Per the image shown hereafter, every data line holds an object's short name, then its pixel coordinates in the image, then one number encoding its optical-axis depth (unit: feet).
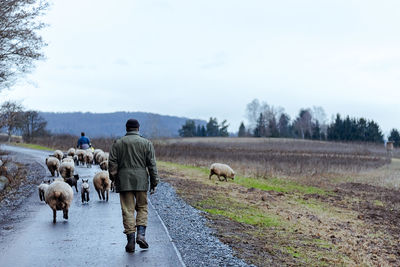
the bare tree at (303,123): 433.48
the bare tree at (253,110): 462.19
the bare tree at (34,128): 277.05
